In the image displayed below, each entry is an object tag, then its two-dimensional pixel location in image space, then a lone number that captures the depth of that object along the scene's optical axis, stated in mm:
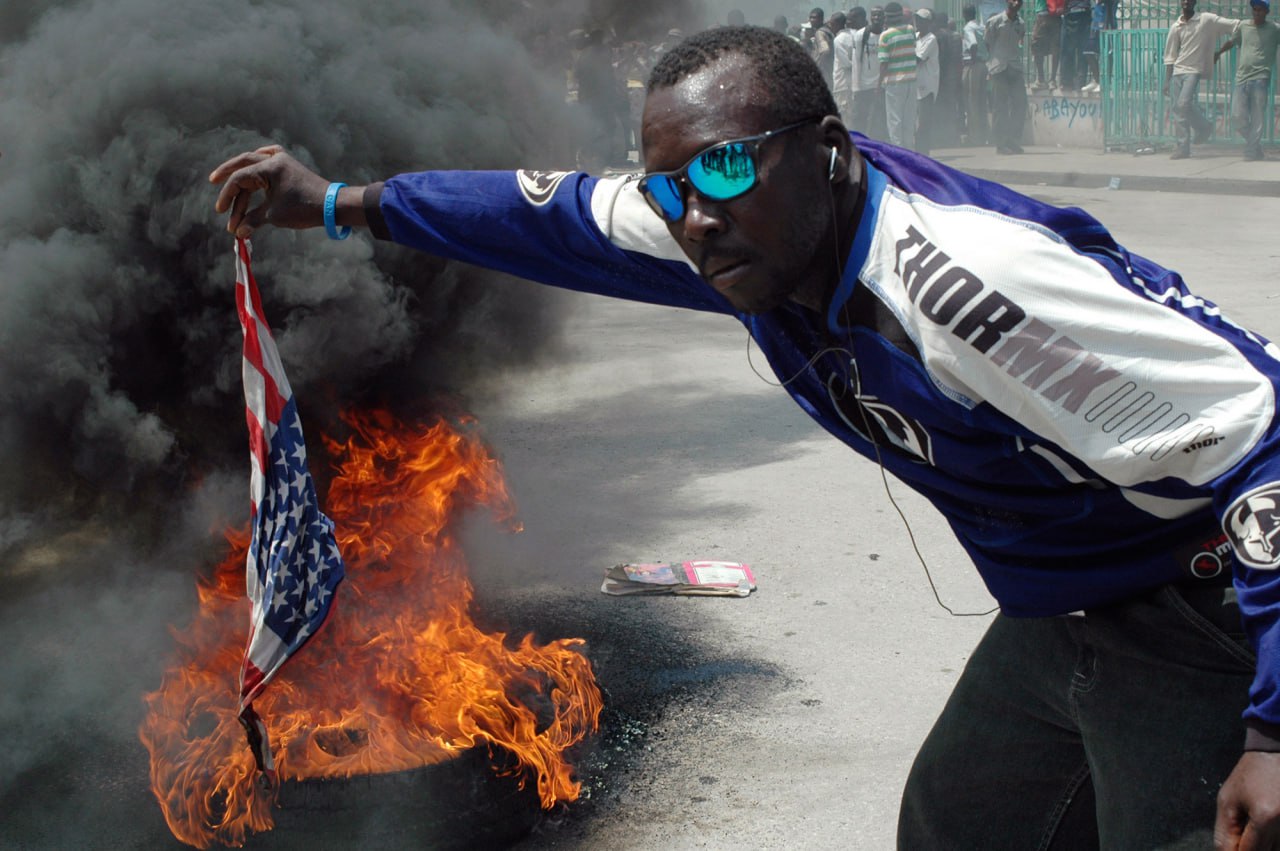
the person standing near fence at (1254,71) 14109
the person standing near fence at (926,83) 16469
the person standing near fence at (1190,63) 14664
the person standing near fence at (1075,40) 17484
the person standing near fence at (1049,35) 17844
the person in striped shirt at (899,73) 15750
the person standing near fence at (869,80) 16641
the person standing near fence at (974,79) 18766
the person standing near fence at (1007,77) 17047
